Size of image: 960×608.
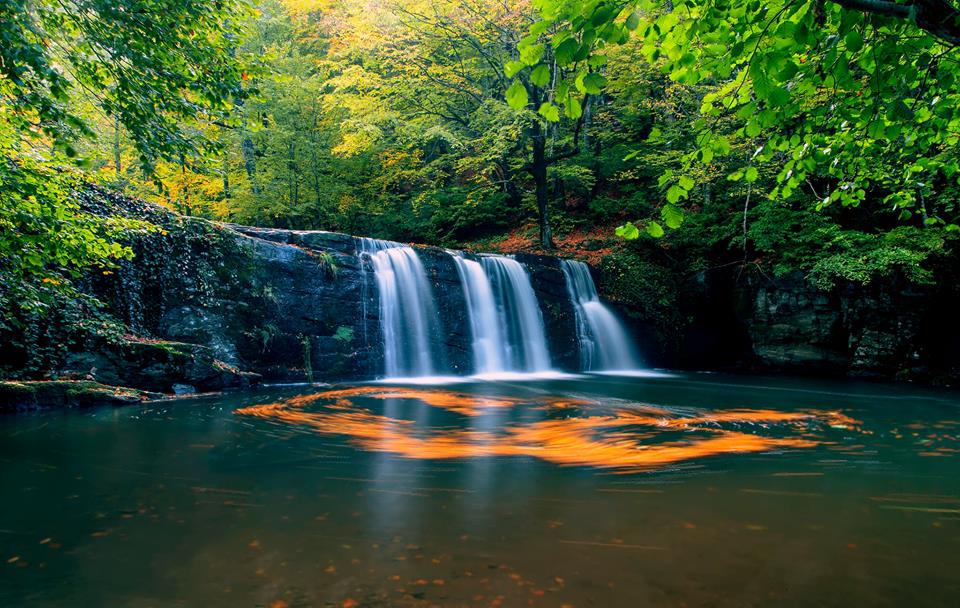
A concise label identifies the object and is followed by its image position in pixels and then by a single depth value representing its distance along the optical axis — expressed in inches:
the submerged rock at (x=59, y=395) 258.1
